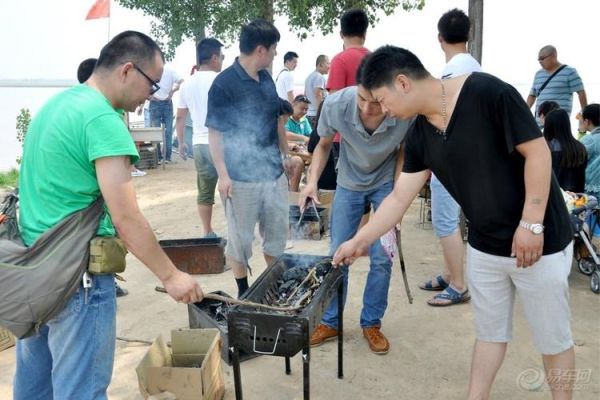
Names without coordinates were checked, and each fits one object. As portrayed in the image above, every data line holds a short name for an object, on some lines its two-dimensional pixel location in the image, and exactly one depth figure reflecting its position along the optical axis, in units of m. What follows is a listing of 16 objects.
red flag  11.12
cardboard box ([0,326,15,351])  4.06
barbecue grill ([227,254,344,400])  2.68
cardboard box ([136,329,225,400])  3.14
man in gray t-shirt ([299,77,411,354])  3.74
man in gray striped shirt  7.22
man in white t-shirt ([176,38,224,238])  6.07
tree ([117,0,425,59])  12.20
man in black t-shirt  2.35
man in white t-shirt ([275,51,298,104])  10.55
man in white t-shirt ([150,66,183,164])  11.09
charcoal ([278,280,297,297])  3.49
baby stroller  4.85
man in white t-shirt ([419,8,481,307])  4.35
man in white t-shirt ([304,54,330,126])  10.41
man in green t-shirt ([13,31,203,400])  2.00
